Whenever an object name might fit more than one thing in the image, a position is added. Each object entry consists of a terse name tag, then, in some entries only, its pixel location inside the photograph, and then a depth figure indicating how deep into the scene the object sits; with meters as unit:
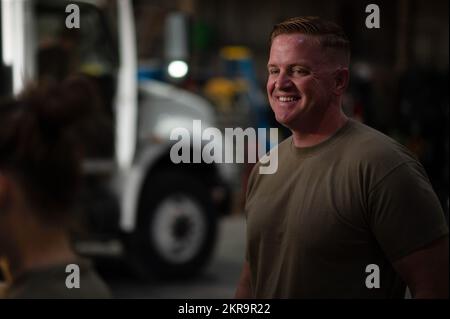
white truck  12.68
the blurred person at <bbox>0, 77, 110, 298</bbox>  3.75
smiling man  4.00
